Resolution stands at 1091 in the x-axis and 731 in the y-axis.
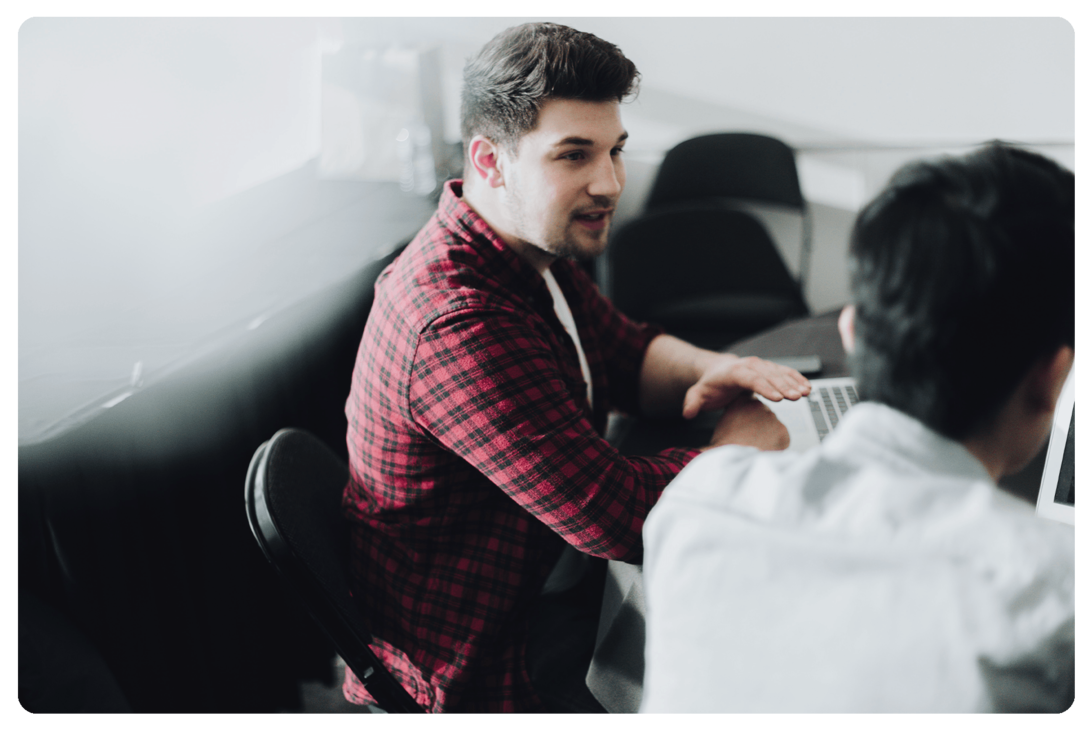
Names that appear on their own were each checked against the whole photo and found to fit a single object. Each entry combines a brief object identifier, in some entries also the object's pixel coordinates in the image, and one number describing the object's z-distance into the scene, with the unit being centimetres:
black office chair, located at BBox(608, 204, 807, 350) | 233
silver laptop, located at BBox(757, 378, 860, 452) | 105
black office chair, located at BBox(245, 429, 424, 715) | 86
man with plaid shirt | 84
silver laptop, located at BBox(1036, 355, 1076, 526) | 81
